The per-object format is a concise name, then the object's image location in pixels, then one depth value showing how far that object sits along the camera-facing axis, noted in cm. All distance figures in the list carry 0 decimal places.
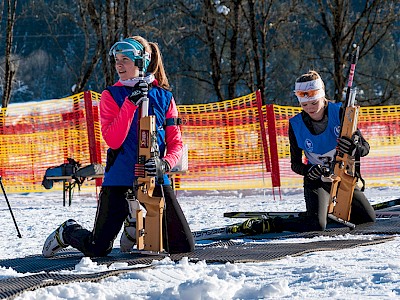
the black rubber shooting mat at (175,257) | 845
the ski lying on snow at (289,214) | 1571
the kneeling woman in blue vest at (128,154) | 1086
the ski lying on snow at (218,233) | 1409
